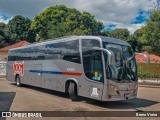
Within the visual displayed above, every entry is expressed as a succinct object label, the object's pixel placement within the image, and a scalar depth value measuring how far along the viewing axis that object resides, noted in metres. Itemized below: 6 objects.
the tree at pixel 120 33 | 45.21
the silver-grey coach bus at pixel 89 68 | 7.34
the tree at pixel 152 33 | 18.30
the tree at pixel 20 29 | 44.89
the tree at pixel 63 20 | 38.25
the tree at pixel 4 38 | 39.87
